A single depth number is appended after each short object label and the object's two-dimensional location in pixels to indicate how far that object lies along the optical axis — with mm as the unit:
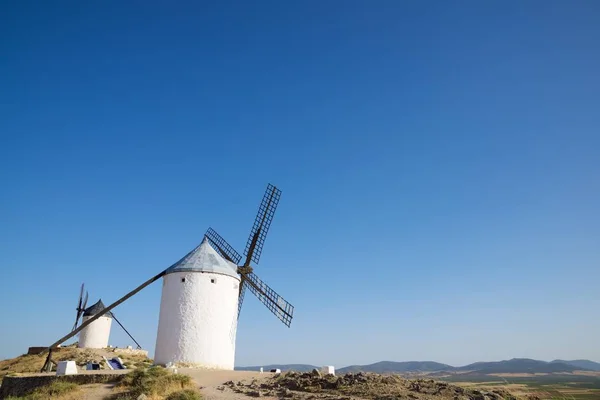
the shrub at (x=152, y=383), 12310
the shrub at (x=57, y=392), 13294
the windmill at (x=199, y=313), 18250
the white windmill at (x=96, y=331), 37056
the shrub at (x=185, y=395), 11180
